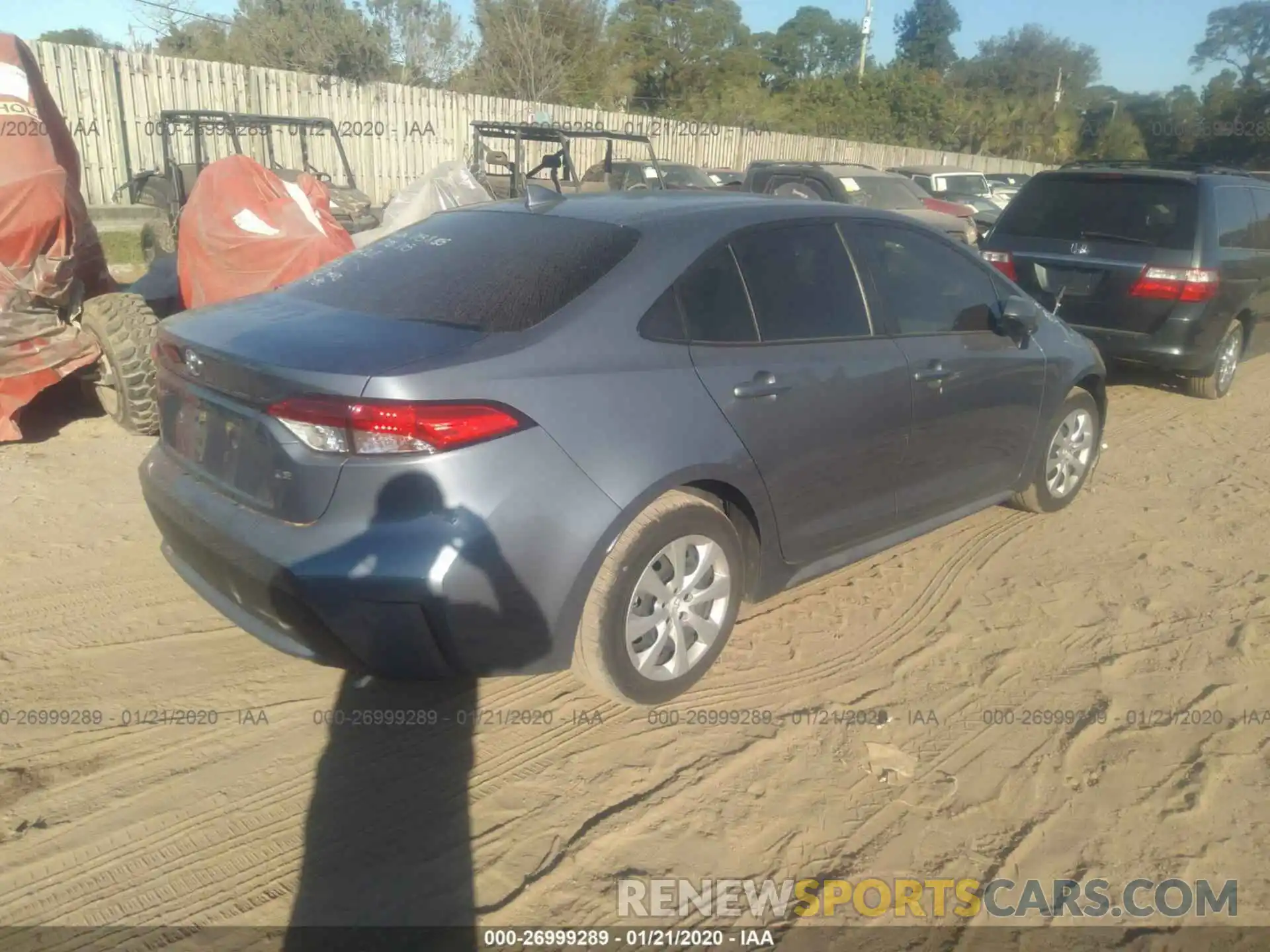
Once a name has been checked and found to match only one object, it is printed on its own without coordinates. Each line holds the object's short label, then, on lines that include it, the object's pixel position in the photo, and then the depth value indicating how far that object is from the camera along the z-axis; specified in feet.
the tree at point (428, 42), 94.32
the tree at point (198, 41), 89.15
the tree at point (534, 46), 89.45
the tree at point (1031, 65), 205.98
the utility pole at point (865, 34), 133.53
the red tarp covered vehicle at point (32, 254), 17.33
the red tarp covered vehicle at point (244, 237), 20.94
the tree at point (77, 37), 117.30
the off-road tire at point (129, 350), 18.24
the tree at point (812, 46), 189.31
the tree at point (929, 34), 274.16
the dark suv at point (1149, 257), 23.57
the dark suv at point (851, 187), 43.04
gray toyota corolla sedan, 9.05
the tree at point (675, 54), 119.14
